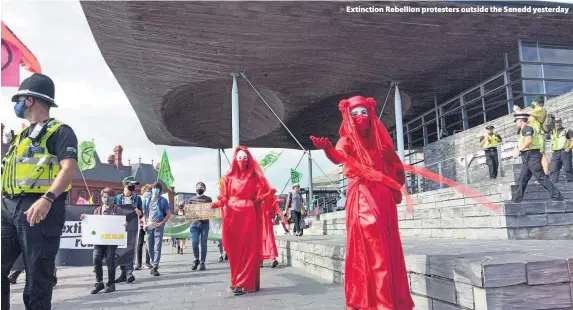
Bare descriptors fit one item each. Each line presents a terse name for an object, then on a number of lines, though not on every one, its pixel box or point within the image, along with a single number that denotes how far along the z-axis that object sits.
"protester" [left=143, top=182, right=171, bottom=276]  9.00
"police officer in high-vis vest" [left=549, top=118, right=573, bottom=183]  8.91
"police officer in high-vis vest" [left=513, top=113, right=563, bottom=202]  7.03
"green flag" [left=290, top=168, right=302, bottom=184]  26.05
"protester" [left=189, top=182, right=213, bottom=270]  9.76
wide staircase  2.86
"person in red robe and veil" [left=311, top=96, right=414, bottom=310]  3.28
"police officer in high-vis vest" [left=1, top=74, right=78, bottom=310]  3.09
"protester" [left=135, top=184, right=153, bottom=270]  10.06
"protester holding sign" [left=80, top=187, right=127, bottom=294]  6.72
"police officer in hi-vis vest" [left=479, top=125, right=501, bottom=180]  11.04
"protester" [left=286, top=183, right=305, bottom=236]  13.54
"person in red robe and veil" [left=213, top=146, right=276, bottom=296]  5.98
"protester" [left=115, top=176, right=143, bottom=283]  7.92
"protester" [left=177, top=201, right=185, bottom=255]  16.25
